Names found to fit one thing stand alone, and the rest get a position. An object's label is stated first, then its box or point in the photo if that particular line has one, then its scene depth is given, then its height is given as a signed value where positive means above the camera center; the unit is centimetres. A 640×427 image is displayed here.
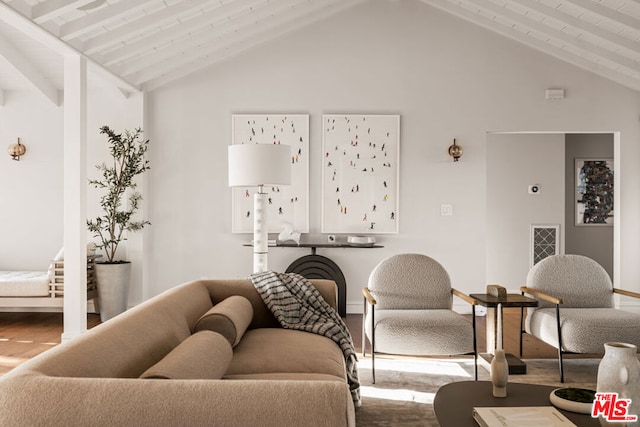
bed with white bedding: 564 -82
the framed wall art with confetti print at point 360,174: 630 +37
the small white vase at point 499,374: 241 -70
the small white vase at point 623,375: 187 -55
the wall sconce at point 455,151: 625 +62
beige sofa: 136 -48
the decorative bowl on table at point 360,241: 600 -35
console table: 613 -67
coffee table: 213 -80
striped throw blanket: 326 -62
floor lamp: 404 +30
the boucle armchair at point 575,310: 374 -73
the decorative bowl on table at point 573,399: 217 -75
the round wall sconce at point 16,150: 650 +64
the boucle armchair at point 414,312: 364 -73
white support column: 479 +6
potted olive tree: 591 -5
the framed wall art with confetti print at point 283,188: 629 +25
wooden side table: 396 -78
